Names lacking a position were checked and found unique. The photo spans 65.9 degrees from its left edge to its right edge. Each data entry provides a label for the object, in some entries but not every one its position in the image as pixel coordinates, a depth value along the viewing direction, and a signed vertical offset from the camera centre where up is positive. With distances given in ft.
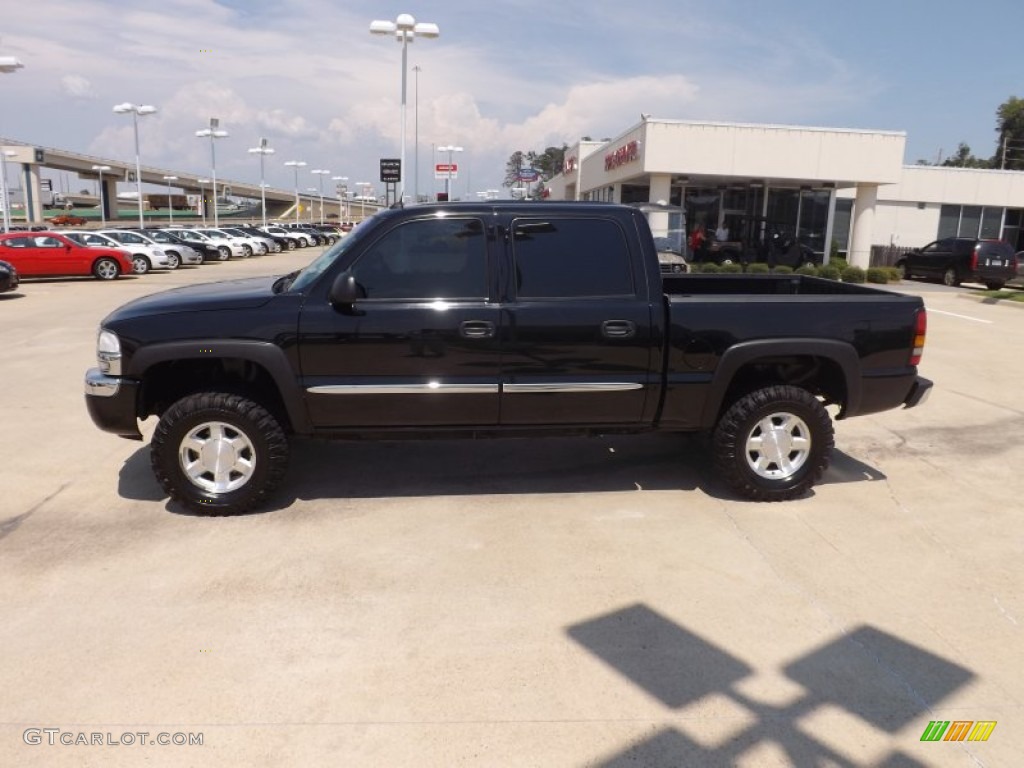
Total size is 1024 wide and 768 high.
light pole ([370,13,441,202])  74.74 +19.36
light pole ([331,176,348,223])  364.60 +19.04
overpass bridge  295.07 +22.94
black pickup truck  15.67 -2.21
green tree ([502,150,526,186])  483.47 +46.13
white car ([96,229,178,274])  88.43 -2.61
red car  72.95 -2.82
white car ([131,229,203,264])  98.53 -2.55
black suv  73.36 -1.43
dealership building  88.74 +7.55
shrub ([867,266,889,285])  80.23 -3.02
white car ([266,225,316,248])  173.31 -1.03
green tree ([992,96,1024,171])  248.73 +37.44
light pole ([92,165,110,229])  339.28 +10.99
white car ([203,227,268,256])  130.79 -1.96
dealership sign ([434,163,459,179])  127.75 +10.51
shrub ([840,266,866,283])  79.30 -2.98
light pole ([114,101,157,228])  143.02 +21.02
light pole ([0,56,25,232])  77.51 +15.36
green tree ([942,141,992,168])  307.09 +35.68
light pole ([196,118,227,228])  184.24 +22.26
